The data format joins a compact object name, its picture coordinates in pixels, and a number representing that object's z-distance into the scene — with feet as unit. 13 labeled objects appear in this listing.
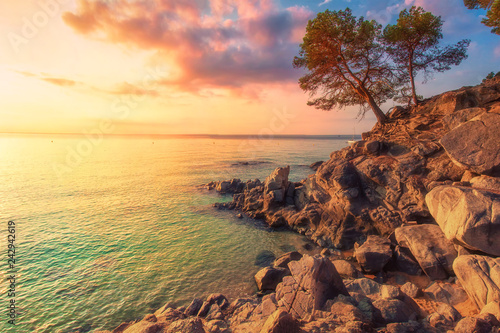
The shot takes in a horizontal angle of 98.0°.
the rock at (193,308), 40.70
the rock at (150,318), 36.72
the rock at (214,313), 37.24
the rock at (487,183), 45.85
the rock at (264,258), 58.08
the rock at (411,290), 40.05
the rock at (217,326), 31.58
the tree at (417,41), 84.99
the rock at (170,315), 35.68
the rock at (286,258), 54.13
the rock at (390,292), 35.37
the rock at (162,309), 40.52
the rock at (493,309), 27.03
